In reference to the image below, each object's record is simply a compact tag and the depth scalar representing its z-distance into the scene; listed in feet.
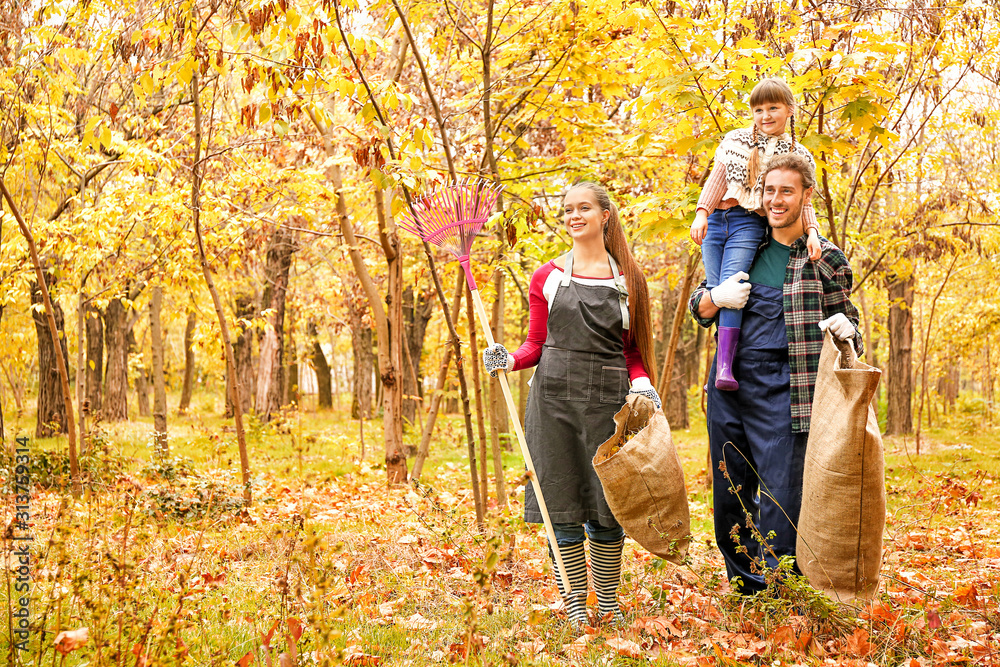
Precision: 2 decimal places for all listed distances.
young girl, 10.18
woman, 10.37
